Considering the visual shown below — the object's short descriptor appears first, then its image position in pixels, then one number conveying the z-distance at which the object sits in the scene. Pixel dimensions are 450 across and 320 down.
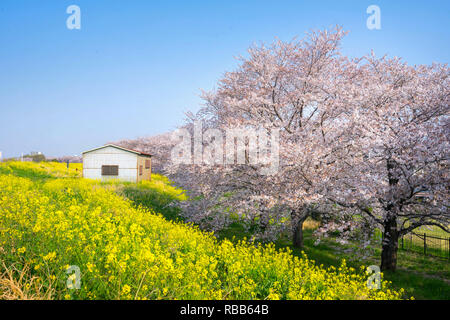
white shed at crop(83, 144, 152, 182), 26.94
